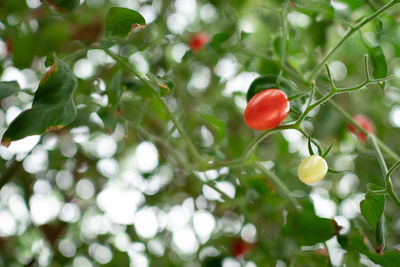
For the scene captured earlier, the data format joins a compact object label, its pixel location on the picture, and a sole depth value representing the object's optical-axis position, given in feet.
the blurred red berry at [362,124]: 3.35
